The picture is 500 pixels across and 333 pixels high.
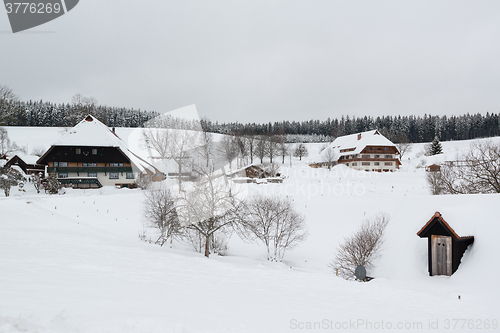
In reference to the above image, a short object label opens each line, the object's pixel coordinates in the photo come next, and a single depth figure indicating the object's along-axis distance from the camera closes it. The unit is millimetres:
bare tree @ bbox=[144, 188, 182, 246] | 20894
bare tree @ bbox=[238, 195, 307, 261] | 23406
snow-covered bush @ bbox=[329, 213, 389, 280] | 16531
